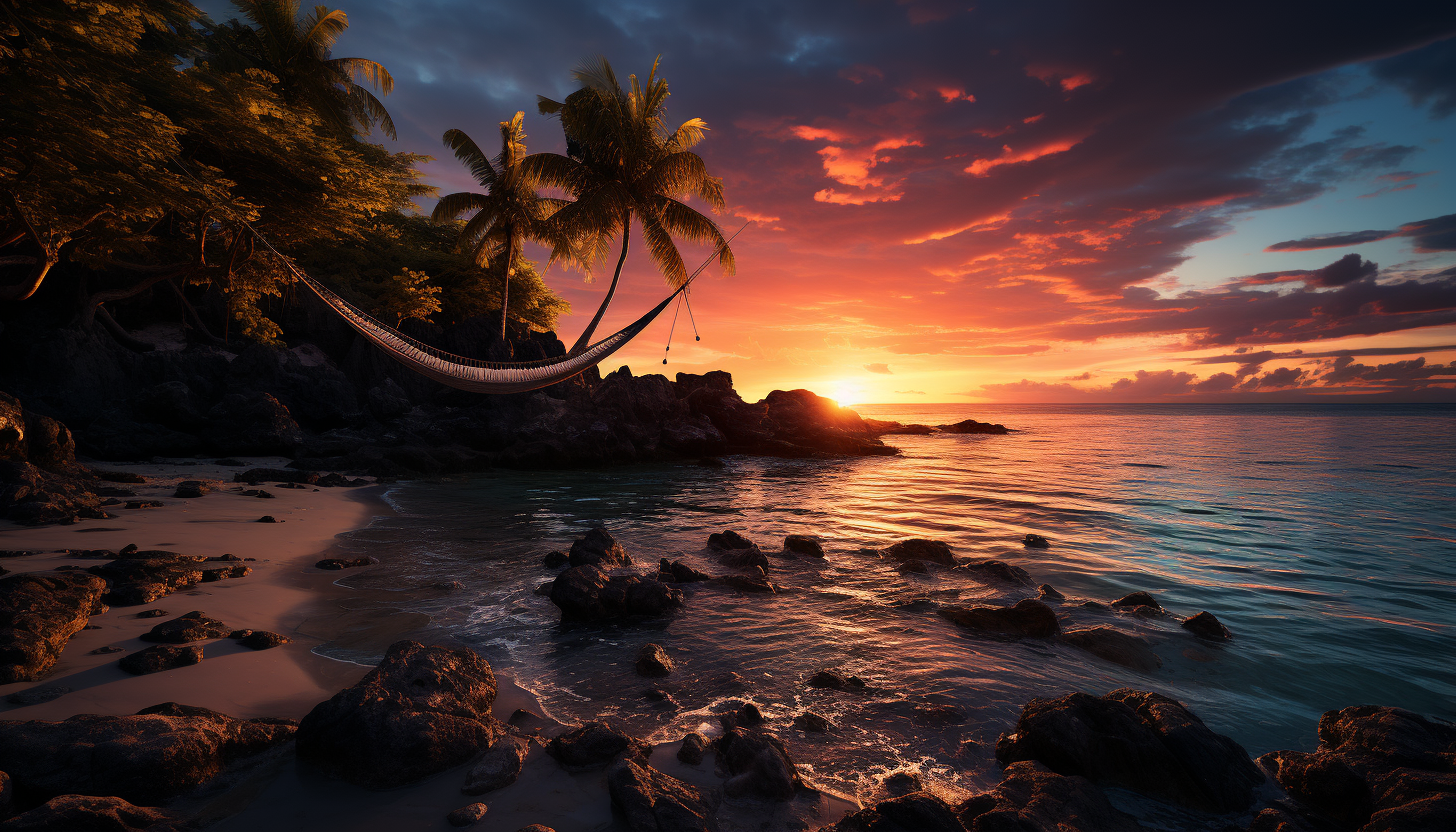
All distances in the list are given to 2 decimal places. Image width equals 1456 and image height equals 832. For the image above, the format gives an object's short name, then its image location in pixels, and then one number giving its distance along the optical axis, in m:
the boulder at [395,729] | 2.72
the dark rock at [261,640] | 4.05
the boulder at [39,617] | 3.21
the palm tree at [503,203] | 20.69
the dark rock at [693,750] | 3.11
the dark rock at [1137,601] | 6.31
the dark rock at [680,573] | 6.72
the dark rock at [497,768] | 2.71
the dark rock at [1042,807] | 2.55
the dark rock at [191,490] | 8.98
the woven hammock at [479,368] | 7.14
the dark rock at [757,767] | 2.83
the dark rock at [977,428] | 46.84
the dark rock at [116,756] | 2.28
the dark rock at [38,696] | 2.97
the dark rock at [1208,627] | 5.60
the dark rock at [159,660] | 3.44
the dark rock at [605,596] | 5.32
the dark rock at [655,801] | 2.47
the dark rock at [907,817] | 2.43
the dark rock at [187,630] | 3.91
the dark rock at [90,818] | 1.92
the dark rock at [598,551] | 6.82
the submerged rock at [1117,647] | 4.92
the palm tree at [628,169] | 16.53
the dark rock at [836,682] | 4.16
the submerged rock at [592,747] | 2.95
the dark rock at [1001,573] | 7.05
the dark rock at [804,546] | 8.22
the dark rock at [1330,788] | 2.91
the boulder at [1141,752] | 3.05
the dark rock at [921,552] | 7.88
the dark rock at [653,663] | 4.25
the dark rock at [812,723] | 3.55
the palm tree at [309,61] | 19.05
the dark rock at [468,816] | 2.48
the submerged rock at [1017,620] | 5.38
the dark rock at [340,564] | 6.33
